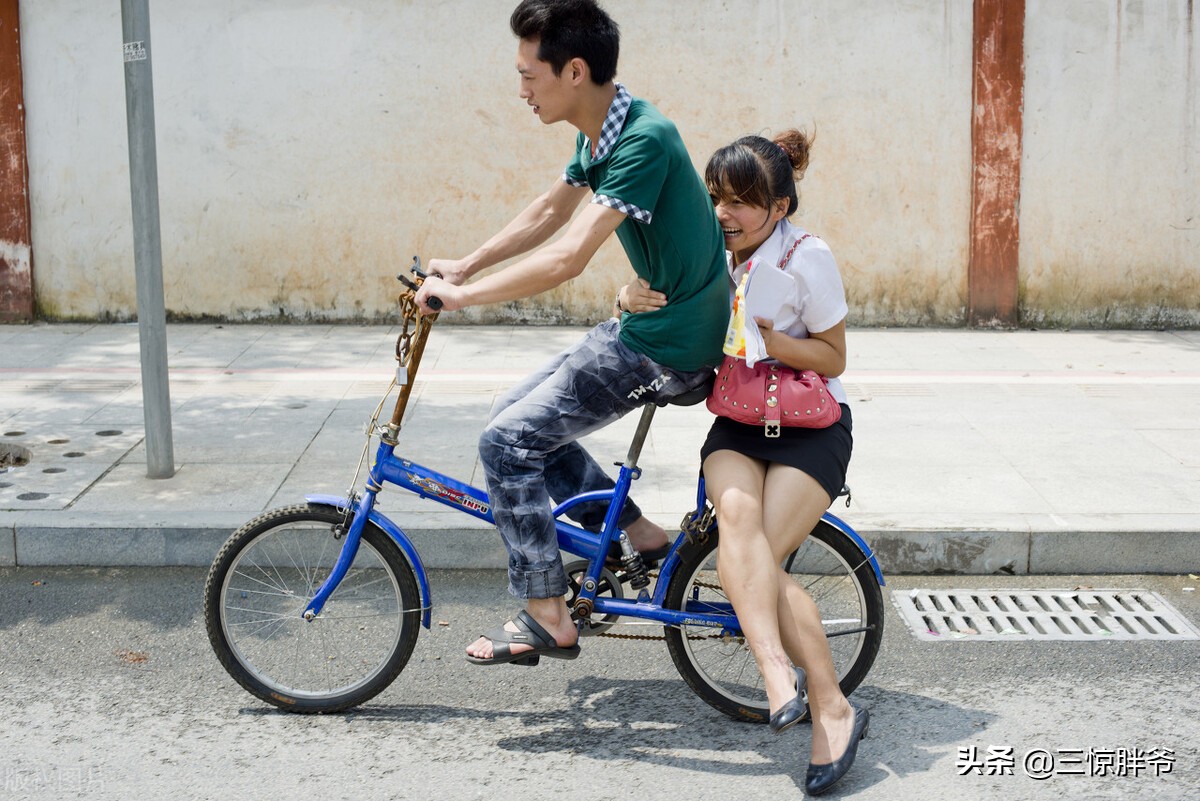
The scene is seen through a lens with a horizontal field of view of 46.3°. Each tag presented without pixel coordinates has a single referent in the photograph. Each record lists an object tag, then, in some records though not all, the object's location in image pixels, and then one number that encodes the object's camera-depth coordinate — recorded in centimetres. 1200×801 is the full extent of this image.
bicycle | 404
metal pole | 602
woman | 376
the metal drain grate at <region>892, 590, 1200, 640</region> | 482
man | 371
